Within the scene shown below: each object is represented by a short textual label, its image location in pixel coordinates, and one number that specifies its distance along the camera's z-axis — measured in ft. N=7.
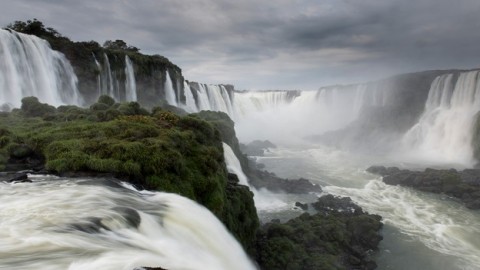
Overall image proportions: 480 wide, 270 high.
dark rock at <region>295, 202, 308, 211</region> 82.02
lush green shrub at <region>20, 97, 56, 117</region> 64.59
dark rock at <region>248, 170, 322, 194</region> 96.89
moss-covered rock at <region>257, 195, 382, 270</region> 50.44
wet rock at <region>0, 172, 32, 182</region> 30.42
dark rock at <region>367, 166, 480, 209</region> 94.27
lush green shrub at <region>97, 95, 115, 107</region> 68.73
